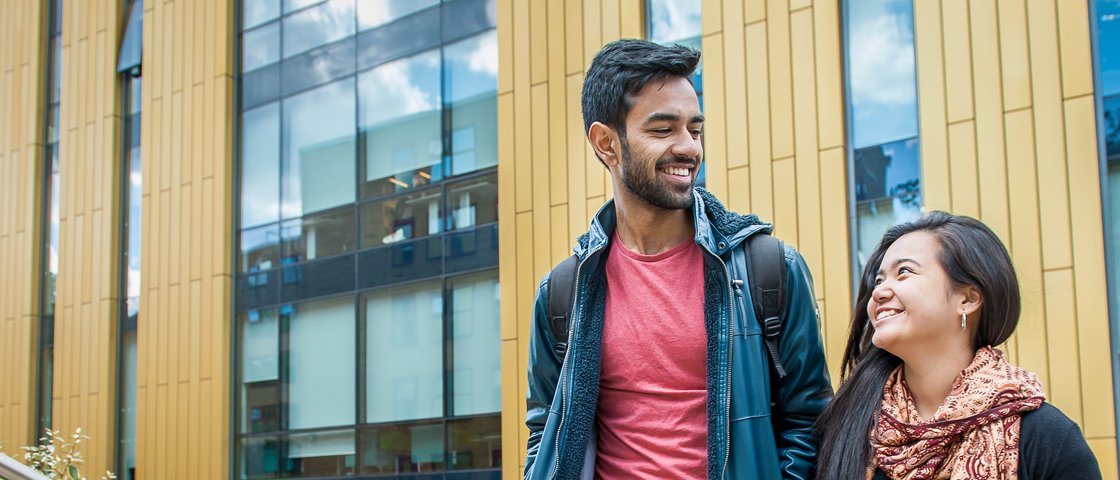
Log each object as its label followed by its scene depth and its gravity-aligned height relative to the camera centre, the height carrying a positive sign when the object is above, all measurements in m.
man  3.40 +0.19
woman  2.99 +0.03
